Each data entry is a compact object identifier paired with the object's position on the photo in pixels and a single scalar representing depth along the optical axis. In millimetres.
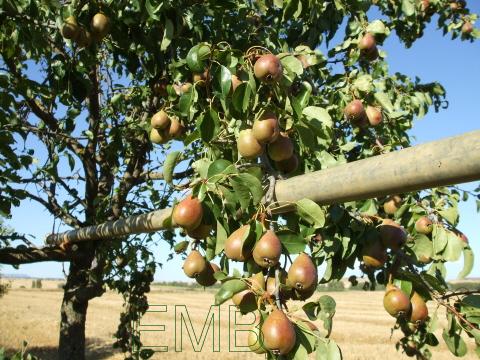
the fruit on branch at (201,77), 1586
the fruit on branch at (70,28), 2111
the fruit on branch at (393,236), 1376
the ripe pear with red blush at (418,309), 1354
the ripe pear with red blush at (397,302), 1309
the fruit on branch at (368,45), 2438
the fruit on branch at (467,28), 4520
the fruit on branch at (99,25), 2156
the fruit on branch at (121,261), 4972
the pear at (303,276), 1145
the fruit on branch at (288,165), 1528
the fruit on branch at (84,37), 2182
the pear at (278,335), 1004
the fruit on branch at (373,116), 2223
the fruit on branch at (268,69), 1327
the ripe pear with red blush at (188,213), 1224
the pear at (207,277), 1419
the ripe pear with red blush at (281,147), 1417
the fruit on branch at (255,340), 1145
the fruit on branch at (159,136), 2066
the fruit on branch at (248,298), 1180
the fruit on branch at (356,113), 2109
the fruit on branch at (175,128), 2059
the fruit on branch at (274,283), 1188
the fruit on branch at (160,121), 2012
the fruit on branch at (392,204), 2072
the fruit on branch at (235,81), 1446
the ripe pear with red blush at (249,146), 1356
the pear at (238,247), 1188
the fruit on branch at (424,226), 1738
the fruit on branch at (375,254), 1413
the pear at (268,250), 1107
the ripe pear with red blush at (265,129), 1320
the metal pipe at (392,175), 788
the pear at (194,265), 1386
